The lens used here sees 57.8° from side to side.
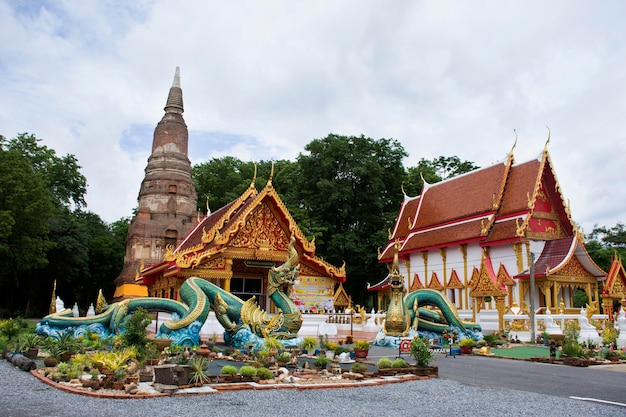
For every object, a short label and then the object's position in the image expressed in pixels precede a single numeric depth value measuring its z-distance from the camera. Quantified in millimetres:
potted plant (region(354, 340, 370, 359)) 11117
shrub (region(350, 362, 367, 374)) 9031
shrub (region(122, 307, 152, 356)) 9727
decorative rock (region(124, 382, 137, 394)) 6980
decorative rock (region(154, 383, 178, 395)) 6957
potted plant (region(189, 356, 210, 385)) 7541
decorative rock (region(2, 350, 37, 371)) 9125
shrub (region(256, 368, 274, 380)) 8180
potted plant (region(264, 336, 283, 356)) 11194
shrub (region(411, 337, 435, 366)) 9227
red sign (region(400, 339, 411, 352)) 13245
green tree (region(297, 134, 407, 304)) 34156
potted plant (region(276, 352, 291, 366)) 9594
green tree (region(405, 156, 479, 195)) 39531
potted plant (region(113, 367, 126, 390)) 7152
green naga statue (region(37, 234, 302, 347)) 12969
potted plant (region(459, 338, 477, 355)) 13766
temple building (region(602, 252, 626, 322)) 22531
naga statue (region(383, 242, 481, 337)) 15625
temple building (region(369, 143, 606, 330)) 22297
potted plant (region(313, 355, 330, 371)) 9531
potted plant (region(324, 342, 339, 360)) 10820
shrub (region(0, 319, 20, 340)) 13617
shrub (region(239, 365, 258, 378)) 8044
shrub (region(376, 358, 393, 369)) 9227
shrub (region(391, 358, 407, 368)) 9234
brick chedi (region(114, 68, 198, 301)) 30672
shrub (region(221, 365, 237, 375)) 8094
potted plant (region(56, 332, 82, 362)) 9766
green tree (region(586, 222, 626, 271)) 35562
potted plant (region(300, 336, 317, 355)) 12031
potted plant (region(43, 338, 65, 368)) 9312
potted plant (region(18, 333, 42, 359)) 10656
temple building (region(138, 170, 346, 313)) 19438
